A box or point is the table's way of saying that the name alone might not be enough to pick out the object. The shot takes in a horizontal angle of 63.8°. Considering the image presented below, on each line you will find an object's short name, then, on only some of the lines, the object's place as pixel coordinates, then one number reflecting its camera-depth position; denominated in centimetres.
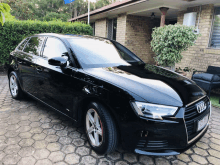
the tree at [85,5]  3709
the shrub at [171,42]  548
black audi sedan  196
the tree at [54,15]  2788
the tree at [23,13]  1713
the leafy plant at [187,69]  681
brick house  623
